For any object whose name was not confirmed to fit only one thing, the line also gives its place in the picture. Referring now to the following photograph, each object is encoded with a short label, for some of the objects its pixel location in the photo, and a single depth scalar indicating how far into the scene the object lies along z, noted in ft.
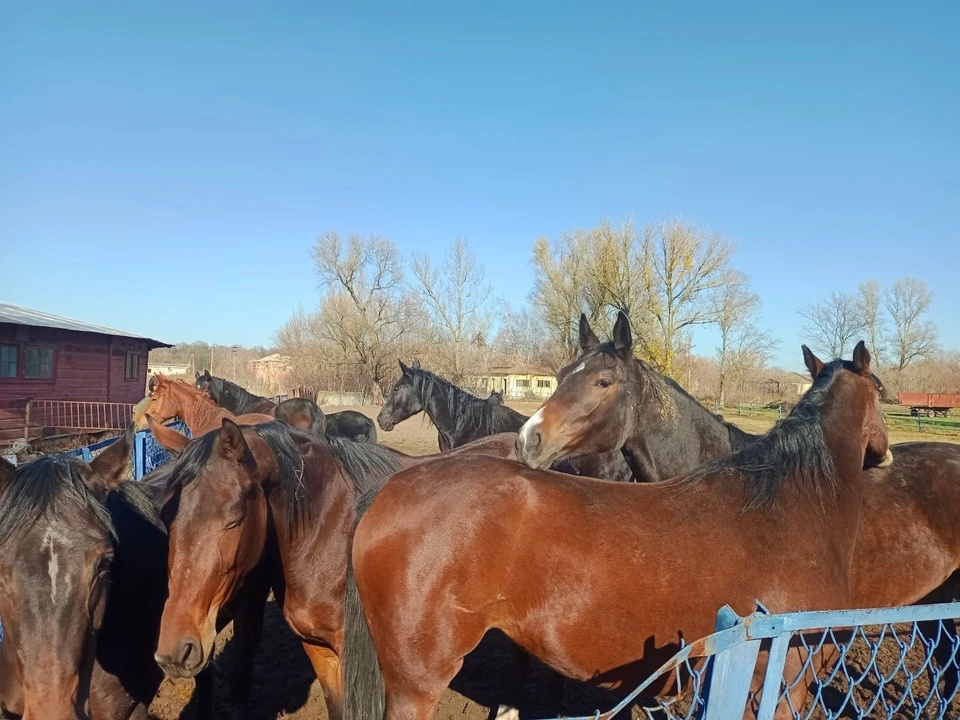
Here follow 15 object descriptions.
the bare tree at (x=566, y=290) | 99.86
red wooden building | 53.06
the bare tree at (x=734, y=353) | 100.58
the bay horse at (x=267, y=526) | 7.23
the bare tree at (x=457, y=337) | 119.75
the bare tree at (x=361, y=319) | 120.47
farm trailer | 105.62
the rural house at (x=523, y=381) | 144.97
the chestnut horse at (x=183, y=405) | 27.40
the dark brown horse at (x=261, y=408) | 33.63
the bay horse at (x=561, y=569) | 6.72
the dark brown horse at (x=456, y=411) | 26.58
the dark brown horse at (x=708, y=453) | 9.31
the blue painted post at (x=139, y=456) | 20.86
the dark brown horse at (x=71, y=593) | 6.15
